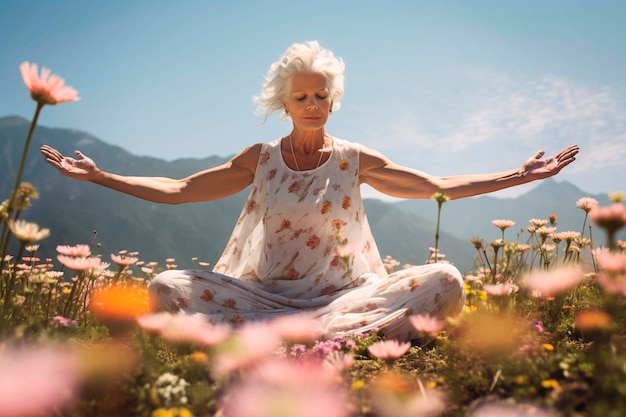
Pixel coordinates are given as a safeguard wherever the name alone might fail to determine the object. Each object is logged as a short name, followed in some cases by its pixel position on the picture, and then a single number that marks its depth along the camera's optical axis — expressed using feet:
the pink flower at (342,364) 3.00
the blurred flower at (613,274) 2.27
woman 4.81
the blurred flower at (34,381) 2.33
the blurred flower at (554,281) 3.63
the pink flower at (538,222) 5.40
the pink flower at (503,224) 5.23
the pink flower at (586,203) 5.11
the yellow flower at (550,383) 2.78
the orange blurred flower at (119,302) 4.80
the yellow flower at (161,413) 2.64
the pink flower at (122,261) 4.56
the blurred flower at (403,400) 2.77
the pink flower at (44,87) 3.00
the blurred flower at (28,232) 3.11
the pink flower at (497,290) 3.69
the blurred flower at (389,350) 3.22
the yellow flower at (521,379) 2.90
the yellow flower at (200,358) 3.27
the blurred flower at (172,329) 3.50
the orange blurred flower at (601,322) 2.22
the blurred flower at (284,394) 2.41
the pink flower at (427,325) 3.22
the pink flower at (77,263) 3.62
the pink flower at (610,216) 2.19
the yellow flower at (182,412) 2.62
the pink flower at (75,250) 3.74
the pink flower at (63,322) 3.66
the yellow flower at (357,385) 3.03
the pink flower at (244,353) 2.87
